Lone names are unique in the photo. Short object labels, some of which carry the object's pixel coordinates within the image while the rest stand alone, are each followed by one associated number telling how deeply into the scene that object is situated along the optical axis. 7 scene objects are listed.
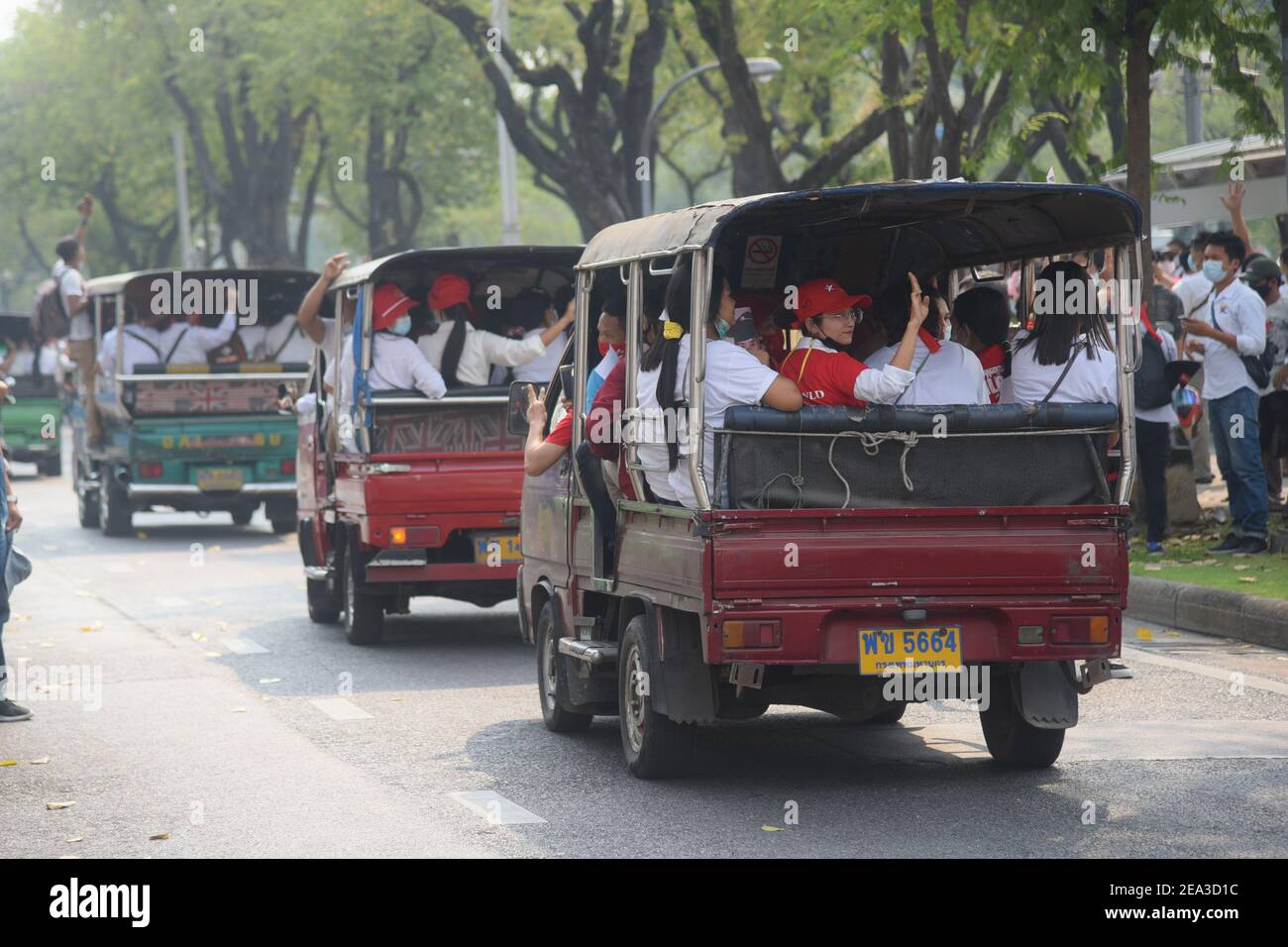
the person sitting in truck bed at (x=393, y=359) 13.04
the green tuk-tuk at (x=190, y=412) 20.77
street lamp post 26.36
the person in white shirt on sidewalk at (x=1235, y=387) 14.10
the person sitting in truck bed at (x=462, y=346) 13.42
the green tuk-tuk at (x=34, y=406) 33.38
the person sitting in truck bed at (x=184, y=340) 21.66
